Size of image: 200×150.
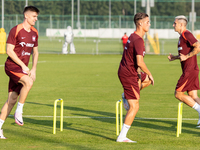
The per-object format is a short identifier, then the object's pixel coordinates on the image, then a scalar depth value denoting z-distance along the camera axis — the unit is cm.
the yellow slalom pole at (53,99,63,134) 1484
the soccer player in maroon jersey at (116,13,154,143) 1370
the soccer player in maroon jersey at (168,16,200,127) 1605
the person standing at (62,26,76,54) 7461
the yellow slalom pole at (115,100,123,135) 1476
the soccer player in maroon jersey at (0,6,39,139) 1412
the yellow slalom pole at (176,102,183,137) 1427
